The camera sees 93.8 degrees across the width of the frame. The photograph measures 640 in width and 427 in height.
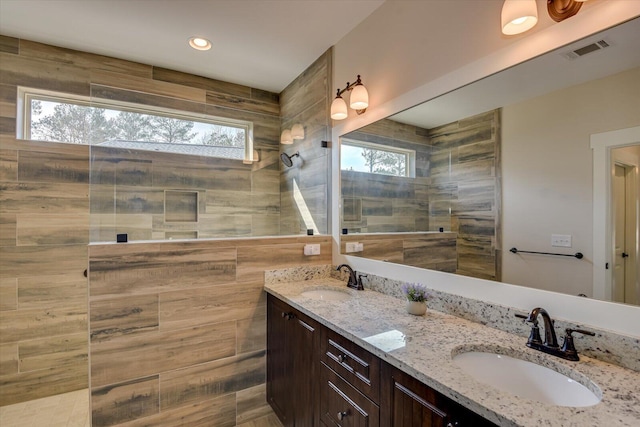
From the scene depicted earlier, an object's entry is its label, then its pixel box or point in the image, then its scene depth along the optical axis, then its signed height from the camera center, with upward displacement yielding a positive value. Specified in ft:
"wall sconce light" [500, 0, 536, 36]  3.75 +2.55
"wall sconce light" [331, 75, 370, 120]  6.80 +2.69
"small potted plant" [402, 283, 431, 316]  5.06 -1.45
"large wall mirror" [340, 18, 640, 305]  3.39 +0.67
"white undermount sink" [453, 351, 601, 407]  3.07 -1.86
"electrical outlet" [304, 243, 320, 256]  7.92 -0.92
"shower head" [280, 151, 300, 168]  10.76 +2.07
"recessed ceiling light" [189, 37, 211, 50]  8.00 +4.69
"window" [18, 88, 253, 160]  7.20 +2.48
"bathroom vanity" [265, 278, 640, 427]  2.66 -1.72
